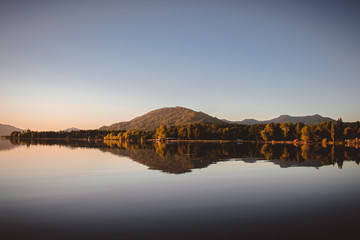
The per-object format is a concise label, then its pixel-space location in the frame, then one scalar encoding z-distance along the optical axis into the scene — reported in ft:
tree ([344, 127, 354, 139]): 503.20
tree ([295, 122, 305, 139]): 548.72
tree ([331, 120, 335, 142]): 456.45
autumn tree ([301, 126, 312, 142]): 501.15
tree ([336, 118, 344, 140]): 458.91
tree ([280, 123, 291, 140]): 560.20
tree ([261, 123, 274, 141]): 564.71
